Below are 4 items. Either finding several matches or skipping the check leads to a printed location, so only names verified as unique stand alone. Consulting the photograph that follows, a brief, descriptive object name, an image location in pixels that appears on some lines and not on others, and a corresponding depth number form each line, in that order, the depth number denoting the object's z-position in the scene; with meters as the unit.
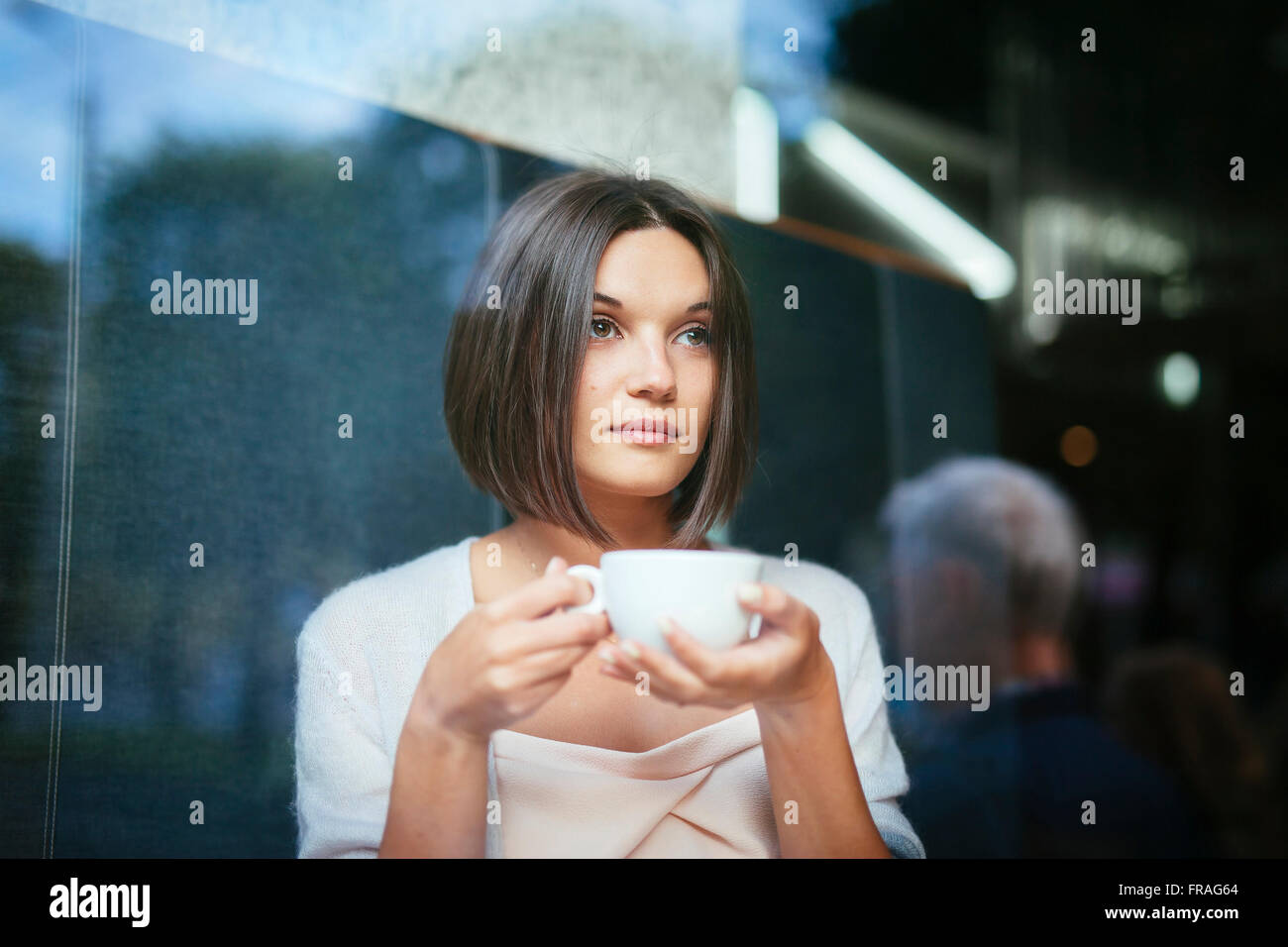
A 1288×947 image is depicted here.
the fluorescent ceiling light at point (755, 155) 1.09
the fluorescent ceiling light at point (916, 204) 1.12
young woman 0.85
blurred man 1.01
